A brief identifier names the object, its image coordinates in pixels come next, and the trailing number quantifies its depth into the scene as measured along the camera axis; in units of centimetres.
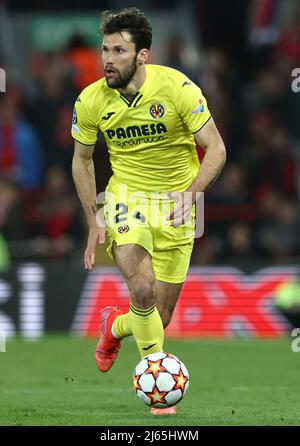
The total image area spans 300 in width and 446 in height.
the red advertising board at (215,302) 2859
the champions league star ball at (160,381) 1574
